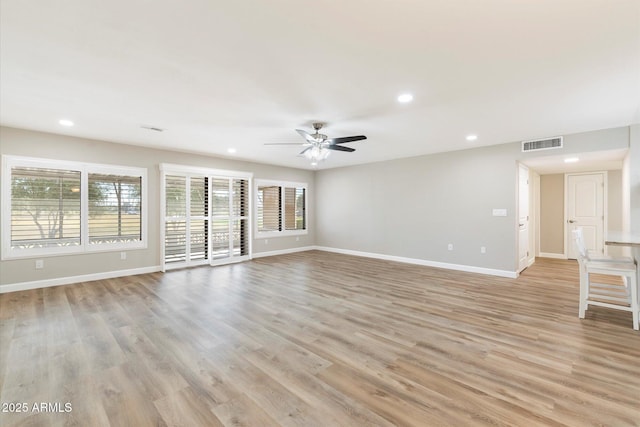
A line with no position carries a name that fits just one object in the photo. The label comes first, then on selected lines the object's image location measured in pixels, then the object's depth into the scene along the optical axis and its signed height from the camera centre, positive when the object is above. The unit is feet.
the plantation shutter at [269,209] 24.75 +0.37
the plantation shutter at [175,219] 19.21 -0.42
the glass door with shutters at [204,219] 19.43 -0.48
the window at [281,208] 24.81 +0.48
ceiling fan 13.35 +3.52
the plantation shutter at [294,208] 26.87 +0.49
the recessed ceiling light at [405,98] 10.14 +4.36
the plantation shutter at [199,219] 20.43 -0.44
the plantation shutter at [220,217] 21.43 -0.32
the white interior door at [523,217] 17.69 -0.29
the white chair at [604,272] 9.79 -2.22
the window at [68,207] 14.35 +0.35
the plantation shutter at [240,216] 22.81 -0.29
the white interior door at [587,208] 21.27 +0.37
